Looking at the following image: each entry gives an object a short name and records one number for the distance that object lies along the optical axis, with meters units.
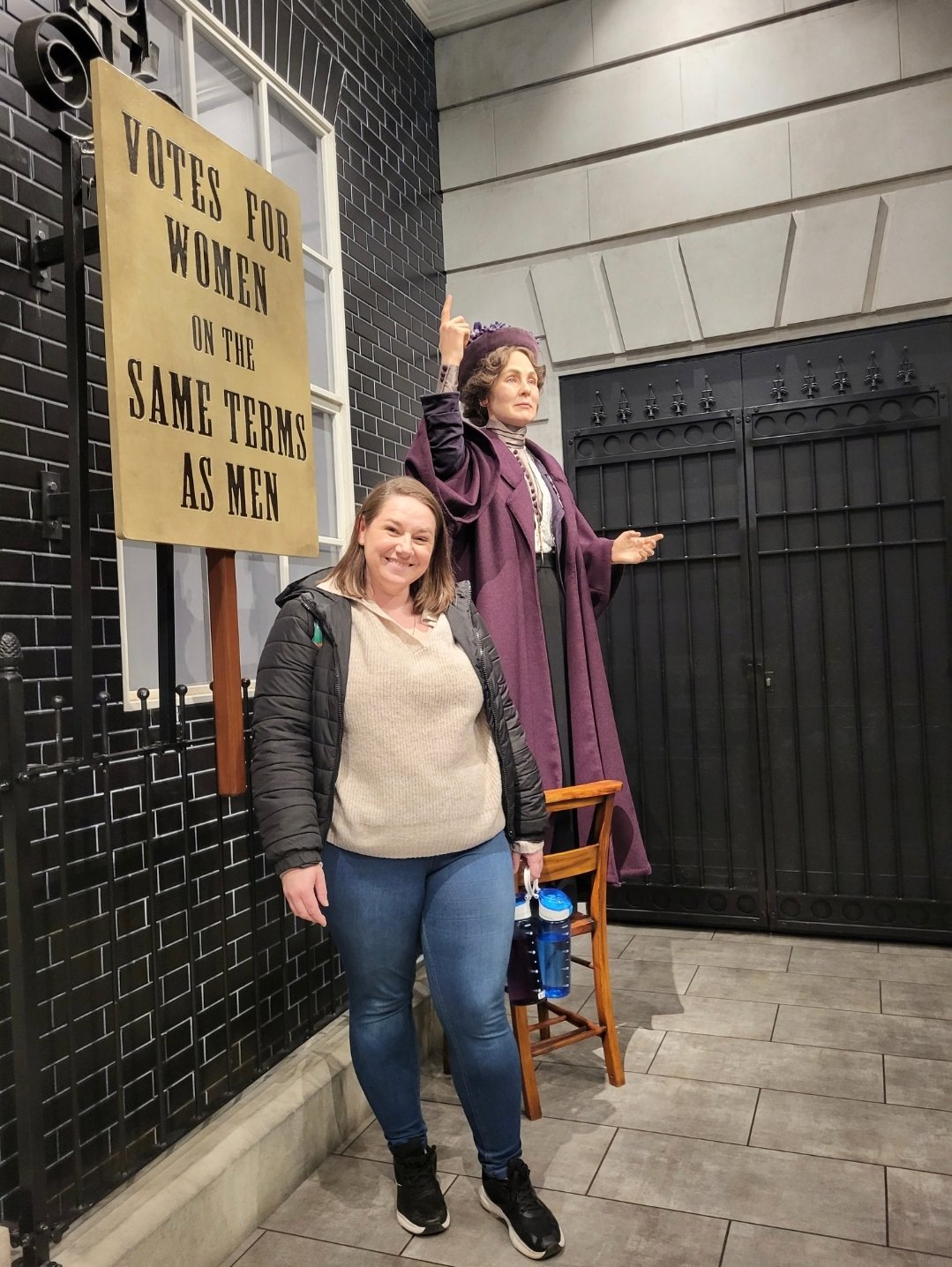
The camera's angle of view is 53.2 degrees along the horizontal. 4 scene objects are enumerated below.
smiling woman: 1.72
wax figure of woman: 2.41
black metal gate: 3.45
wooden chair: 2.31
